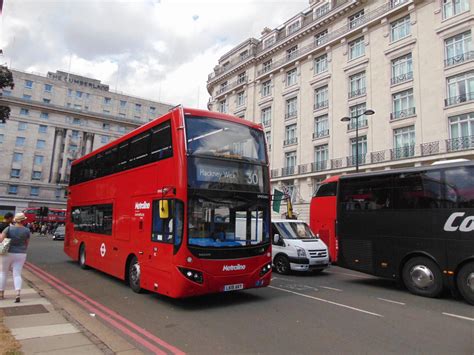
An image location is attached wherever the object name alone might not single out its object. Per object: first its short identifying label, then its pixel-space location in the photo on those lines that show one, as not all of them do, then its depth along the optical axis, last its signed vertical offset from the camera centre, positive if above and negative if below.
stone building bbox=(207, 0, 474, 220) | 27.48 +13.76
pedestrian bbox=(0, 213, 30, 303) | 7.91 -0.63
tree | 15.65 +6.24
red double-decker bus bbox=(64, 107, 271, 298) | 7.47 +0.50
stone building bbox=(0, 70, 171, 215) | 64.81 +18.23
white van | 12.69 -0.58
